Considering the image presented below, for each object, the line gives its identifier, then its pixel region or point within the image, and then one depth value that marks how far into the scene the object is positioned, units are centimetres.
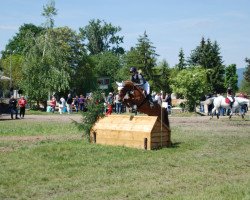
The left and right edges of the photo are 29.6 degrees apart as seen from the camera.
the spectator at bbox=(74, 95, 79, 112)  4583
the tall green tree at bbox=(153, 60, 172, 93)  7356
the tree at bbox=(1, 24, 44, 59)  9944
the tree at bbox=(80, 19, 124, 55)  11506
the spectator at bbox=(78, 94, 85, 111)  4465
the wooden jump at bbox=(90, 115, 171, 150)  1534
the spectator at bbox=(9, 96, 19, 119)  3509
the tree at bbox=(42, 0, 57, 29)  5153
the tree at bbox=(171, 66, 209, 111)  3991
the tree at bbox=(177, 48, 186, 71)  9444
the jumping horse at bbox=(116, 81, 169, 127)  1705
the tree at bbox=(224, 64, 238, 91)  8844
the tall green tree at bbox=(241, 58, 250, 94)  7469
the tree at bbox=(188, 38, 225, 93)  8085
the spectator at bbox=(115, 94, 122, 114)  4131
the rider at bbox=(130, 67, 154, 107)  1725
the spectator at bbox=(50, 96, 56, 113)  4434
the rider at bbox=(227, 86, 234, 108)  3189
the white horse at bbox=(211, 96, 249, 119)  3212
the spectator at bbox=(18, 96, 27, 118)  3578
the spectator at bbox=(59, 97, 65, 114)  4291
